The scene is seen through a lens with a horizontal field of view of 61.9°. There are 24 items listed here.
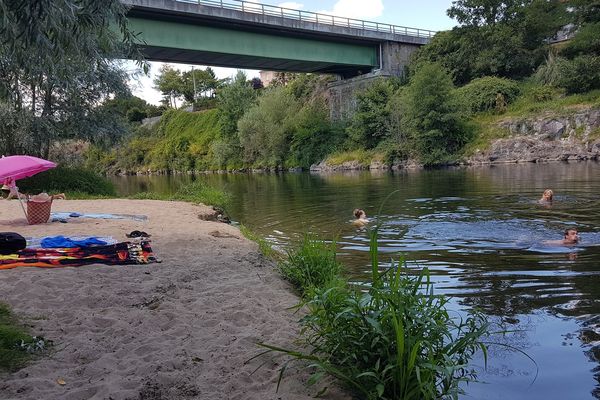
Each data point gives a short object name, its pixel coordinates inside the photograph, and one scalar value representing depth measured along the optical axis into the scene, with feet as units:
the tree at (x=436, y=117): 133.08
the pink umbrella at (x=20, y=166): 35.68
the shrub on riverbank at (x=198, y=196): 59.68
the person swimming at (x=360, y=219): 43.98
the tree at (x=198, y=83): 311.68
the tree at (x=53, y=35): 13.66
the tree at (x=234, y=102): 222.89
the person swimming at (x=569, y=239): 30.94
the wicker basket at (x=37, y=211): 38.99
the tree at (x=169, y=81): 316.60
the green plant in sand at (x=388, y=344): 11.36
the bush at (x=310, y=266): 22.63
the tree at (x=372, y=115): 153.58
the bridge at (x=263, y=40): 111.65
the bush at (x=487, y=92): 137.69
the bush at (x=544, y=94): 129.70
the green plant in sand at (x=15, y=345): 12.99
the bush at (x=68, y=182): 66.18
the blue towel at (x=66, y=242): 28.43
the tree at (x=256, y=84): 291.05
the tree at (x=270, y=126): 183.21
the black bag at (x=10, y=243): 24.21
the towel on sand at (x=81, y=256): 24.18
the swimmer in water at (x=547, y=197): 48.42
